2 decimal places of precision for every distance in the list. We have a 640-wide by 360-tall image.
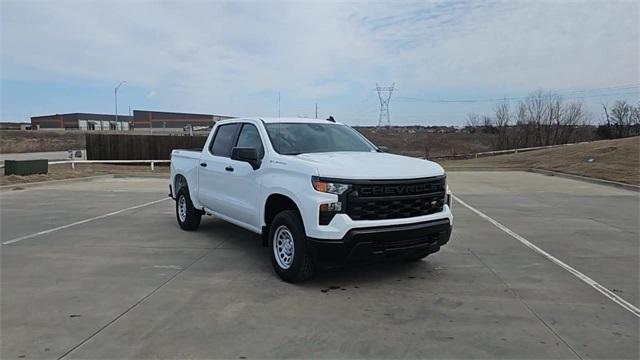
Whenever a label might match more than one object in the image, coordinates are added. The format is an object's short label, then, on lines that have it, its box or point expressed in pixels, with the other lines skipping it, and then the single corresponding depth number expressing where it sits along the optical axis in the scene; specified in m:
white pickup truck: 5.35
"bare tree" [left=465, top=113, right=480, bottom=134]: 86.64
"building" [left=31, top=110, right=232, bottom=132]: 102.81
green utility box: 18.53
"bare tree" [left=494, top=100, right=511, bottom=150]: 64.75
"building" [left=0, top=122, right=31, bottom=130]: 127.81
